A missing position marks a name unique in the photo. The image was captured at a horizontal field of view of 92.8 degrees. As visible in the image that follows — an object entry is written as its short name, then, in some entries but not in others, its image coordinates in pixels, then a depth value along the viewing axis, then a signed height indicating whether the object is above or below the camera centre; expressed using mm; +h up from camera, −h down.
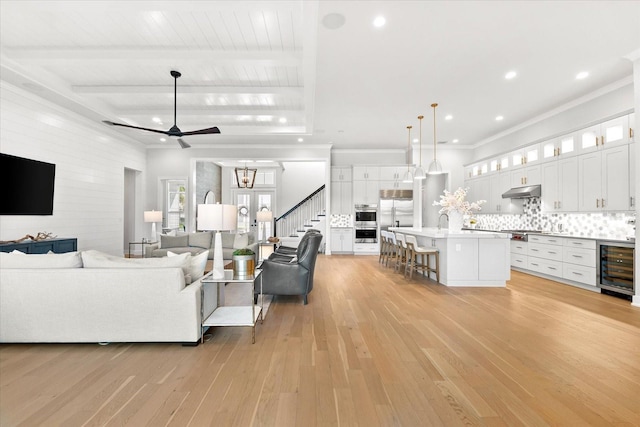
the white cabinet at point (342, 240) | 9383 -731
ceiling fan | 4690 +1348
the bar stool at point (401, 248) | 6113 -644
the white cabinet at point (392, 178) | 9312 +1183
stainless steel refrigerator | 9164 +197
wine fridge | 4258 -710
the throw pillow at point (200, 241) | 6875 -577
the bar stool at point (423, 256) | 5461 -742
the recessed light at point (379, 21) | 3330 +2171
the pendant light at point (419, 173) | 5980 +857
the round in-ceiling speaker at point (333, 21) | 3295 +2173
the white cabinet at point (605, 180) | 4531 +592
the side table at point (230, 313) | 2885 -1014
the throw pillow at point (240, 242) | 6746 -582
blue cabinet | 4410 -491
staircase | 9695 -60
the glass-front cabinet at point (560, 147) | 5414 +1321
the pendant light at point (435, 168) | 5491 +886
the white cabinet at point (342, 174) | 9562 +1330
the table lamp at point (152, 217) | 7625 -42
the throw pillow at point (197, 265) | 3111 -515
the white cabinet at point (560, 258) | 4810 -732
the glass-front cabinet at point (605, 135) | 4527 +1314
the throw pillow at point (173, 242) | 6739 -590
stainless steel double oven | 9320 -264
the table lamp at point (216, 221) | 2947 -52
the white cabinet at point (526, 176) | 6252 +887
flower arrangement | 5602 +238
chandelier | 10977 +1446
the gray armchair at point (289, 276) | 4152 -822
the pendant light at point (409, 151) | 7415 +2019
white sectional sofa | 2711 -808
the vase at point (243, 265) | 3102 -503
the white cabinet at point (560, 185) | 5395 +604
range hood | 6214 +533
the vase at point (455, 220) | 5707 -60
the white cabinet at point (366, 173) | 9375 +1336
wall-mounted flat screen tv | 4672 +475
